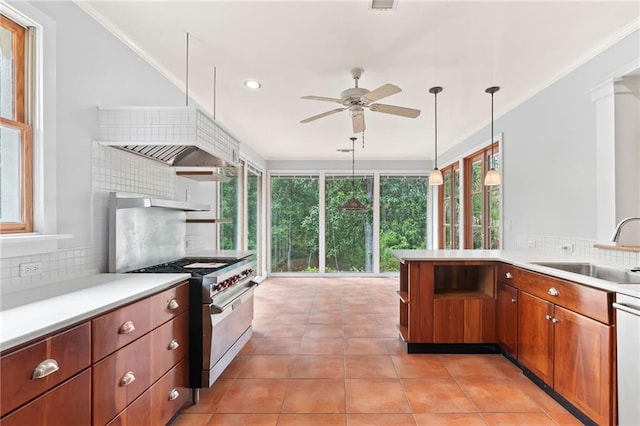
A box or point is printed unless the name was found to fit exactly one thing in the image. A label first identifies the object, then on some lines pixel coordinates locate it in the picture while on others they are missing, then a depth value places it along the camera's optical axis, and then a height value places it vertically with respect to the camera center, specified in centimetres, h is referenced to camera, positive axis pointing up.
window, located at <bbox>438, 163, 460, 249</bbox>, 578 +8
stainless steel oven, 211 -42
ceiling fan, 251 +93
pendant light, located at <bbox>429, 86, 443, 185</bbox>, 365 +45
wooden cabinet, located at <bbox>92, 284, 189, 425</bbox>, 137 -69
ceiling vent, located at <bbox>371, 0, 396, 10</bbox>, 190 +125
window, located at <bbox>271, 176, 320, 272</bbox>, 688 -21
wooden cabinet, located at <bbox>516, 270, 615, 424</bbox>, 176 -82
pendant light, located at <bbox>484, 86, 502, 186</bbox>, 324 +36
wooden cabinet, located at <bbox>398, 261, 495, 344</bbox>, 295 -92
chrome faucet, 192 -13
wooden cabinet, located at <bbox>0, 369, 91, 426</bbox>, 103 -67
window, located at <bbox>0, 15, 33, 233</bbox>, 162 +41
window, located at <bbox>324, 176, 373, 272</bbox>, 689 -30
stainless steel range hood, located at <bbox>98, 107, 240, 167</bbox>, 218 +60
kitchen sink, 220 -44
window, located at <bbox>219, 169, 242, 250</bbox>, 445 +3
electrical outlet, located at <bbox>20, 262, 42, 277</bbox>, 162 -28
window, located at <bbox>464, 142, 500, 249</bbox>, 435 +11
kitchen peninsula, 180 -79
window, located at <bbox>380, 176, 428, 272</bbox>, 691 -5
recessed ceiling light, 308 +126
